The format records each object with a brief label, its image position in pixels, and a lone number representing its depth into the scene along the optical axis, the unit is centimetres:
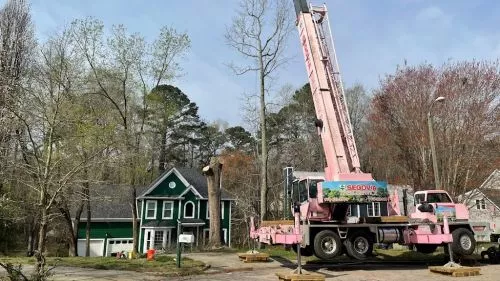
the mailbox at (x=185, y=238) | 1281
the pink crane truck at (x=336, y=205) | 1234
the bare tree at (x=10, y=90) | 1058
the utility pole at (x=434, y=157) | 1911
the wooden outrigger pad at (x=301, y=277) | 1020
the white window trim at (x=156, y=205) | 3838
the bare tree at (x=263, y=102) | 2143
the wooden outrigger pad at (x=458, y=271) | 1177
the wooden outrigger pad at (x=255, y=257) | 1504
